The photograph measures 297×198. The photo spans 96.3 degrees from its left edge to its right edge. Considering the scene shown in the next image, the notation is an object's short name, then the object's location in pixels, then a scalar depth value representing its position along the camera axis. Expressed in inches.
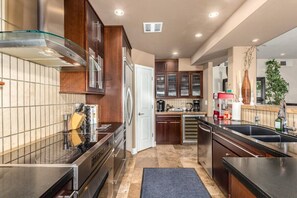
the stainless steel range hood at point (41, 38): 32.7
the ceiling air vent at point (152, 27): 87.4
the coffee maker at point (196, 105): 163.5
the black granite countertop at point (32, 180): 21.4
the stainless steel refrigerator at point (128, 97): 92.1
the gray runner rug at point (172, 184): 71.6
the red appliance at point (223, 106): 93.6
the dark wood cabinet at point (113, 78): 90.9
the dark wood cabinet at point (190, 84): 161.1
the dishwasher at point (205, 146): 82.7
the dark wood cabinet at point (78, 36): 61.7
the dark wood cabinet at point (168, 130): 149.8
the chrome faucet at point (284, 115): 55.2
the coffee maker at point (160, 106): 158.9
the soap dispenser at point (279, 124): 56.0
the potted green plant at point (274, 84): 141.6
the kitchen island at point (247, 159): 23.5
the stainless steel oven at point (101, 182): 35.7
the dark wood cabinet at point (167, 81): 161.0
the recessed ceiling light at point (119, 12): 73.9
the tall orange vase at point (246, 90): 93.6
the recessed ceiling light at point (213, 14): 74.7
